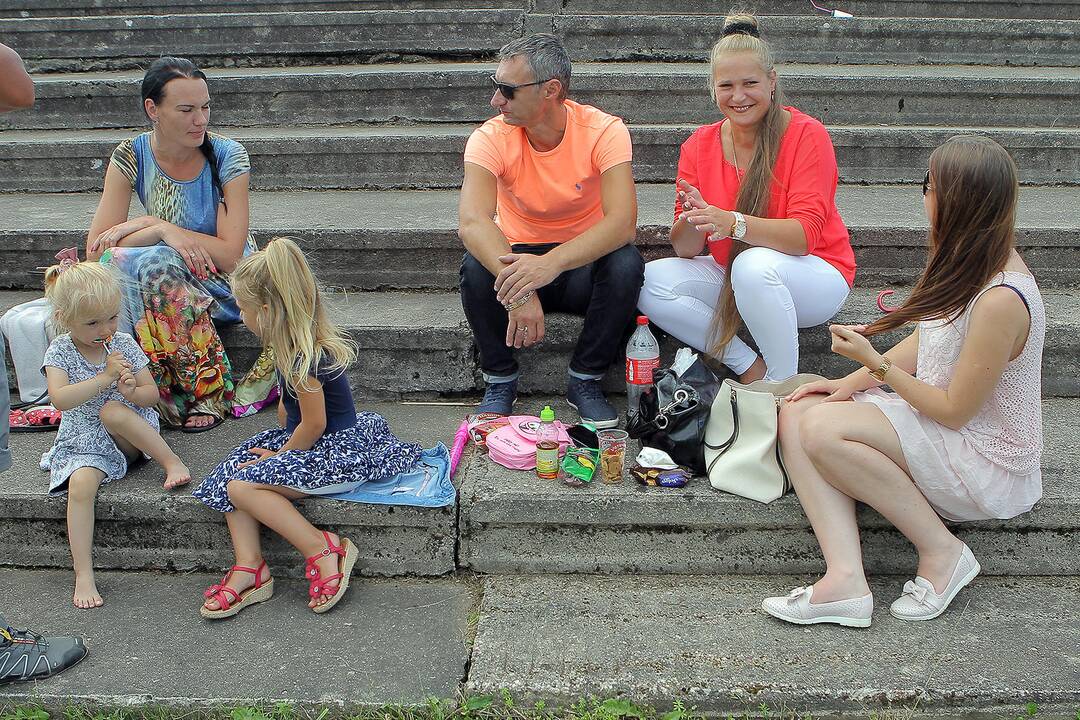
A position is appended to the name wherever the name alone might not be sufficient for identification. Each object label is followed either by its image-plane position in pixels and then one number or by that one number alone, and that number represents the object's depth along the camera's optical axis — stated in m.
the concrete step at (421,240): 3.91
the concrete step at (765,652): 2.31
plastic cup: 2.88
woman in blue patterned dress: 3.39
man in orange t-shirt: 3.25
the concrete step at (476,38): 5.83
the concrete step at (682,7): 6.29
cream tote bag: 2.81
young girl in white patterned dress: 2.86
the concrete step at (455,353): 3.50
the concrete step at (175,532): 2.87
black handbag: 2.94
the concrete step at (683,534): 2.80
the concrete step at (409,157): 4.80
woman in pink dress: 2.42
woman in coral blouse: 3.16
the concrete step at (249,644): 2.39
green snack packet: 2.89
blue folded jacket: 2.85
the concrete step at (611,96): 5.14
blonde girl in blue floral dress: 2.74
